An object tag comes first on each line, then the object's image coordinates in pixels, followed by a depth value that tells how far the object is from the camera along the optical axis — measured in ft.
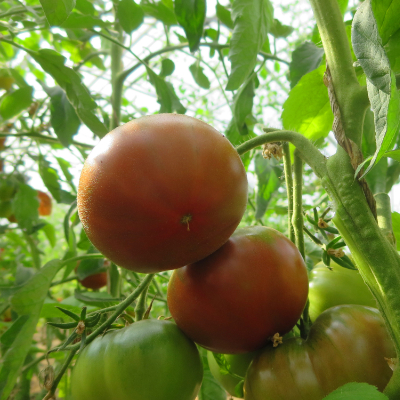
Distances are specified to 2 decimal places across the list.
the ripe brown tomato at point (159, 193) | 1.07
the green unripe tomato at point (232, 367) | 1.54
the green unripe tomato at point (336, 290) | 1.58
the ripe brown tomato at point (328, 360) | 1.14
